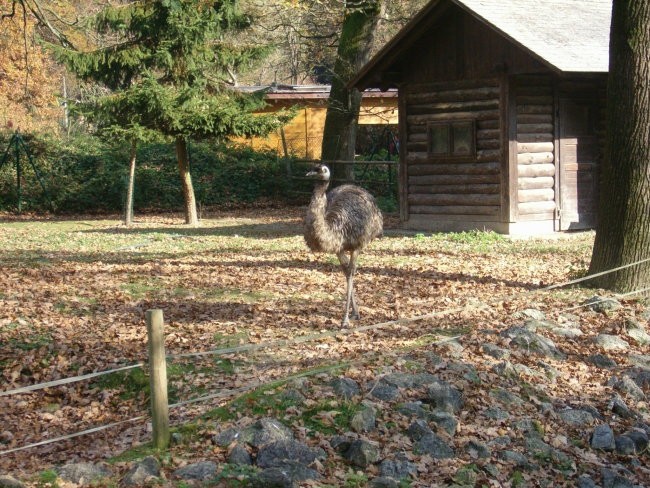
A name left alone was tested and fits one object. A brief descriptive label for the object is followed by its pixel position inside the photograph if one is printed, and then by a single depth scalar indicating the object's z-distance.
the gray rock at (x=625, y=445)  8.56
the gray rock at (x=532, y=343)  10.24
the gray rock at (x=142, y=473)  6.57
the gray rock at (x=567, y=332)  10.95
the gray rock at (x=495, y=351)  9.82
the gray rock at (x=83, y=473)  6.59
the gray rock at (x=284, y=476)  6.68
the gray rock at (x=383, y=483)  6.98
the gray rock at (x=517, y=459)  7.89
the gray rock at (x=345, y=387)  8.25
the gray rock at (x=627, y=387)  9.66
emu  10.50
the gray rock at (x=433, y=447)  7.66
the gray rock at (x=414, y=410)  8.13
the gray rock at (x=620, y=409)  9.18
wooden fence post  6.90
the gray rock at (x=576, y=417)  8.88
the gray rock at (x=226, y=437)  7.30
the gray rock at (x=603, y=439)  8.55
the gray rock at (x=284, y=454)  7.03
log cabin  19.39
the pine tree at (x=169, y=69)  20.67
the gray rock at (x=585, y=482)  7.88
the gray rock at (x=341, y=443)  7.46
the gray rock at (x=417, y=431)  7.81
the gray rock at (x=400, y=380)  8.62
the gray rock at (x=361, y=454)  7.31
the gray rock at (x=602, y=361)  10.31
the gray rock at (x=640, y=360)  10.43
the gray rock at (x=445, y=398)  8.40
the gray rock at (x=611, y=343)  10.77
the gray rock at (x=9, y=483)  6.32
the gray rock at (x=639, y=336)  11.12
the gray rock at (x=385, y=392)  8.35
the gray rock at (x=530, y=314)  11.33
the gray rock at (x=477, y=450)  7.83
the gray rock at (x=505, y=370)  9.41
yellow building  34.47
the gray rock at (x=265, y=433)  7.28
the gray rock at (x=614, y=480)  7.96
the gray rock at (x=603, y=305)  11.95
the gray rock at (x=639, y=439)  8.66
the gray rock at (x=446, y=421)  8.02
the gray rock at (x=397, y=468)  7.23
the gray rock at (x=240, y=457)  7.03
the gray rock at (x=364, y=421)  7.76
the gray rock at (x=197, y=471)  6.73
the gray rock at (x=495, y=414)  8.51
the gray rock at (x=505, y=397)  8.86
